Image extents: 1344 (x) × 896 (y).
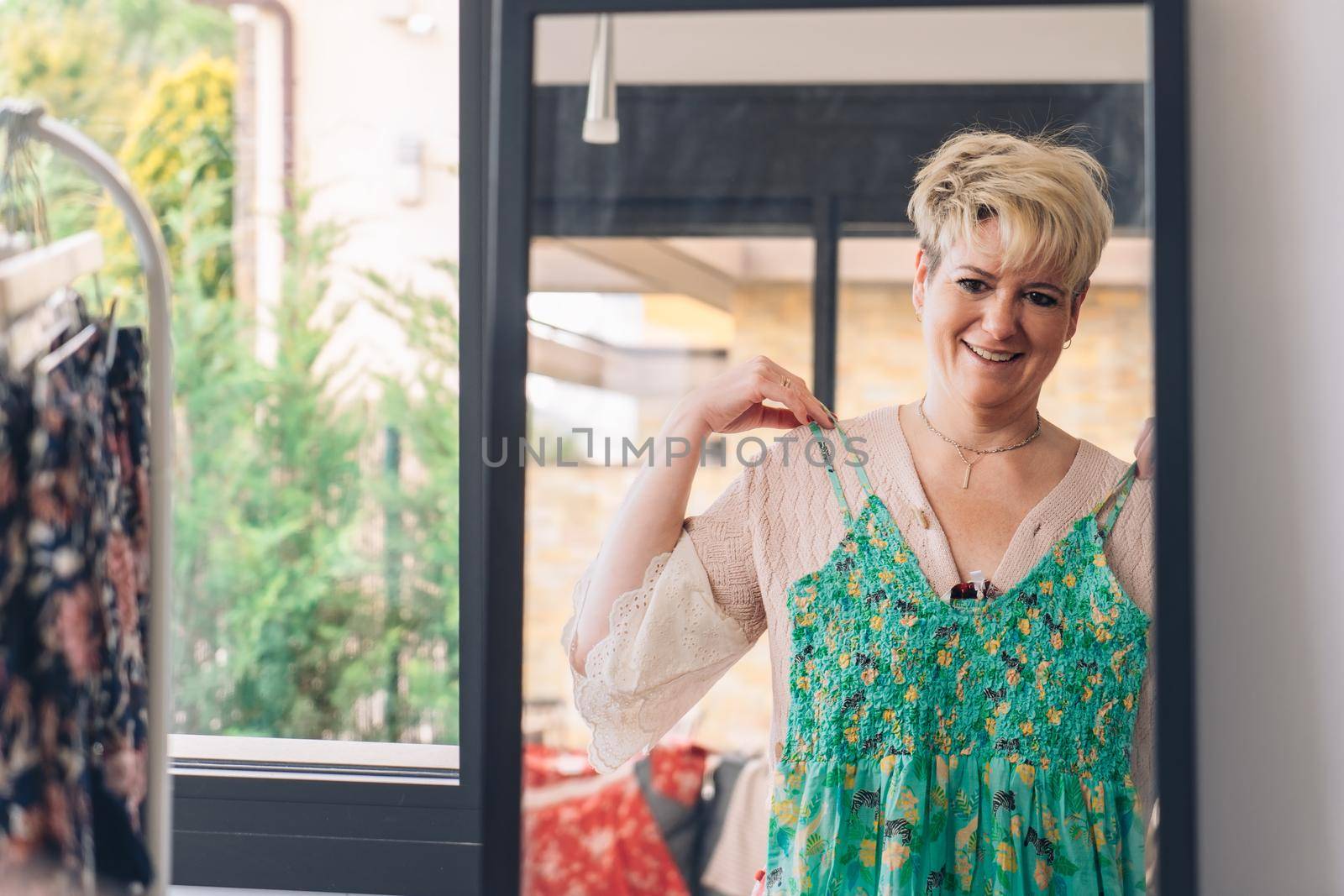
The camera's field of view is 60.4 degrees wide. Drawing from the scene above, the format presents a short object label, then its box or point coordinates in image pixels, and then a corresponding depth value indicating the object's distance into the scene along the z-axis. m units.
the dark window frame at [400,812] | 1.54
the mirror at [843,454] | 1.18
